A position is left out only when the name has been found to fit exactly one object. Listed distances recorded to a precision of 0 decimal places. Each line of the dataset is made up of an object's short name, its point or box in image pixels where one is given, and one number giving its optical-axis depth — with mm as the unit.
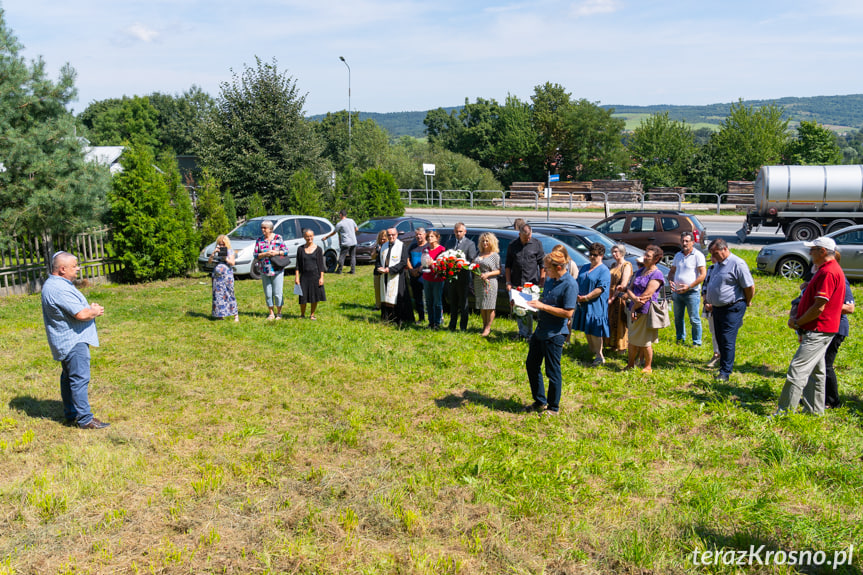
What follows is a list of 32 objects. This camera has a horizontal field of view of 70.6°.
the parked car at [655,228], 15859
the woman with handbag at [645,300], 7633
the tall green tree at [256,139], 25203
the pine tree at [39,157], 13078
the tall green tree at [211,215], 18297
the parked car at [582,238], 11609
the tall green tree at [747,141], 43438
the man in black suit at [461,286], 10039
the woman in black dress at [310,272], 10875
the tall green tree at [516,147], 52812
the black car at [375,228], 18734
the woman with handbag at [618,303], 8414
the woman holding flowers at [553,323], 6207
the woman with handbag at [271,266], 10880
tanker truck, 20750
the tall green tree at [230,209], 21078
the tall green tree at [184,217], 16594
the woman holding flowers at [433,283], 10062
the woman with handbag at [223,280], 11031
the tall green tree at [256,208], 21266
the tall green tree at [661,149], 44344
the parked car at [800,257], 13930
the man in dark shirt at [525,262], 9375
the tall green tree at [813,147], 46875
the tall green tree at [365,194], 25075
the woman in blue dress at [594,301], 7973
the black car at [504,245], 10828
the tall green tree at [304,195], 21797
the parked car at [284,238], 16359
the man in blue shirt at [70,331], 5957
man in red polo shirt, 5902
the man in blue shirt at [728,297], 7461
